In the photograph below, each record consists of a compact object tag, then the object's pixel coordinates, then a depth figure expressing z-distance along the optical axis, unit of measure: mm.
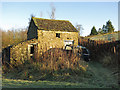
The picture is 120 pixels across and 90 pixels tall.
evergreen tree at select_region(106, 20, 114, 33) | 41538
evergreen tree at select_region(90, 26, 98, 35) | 40688
